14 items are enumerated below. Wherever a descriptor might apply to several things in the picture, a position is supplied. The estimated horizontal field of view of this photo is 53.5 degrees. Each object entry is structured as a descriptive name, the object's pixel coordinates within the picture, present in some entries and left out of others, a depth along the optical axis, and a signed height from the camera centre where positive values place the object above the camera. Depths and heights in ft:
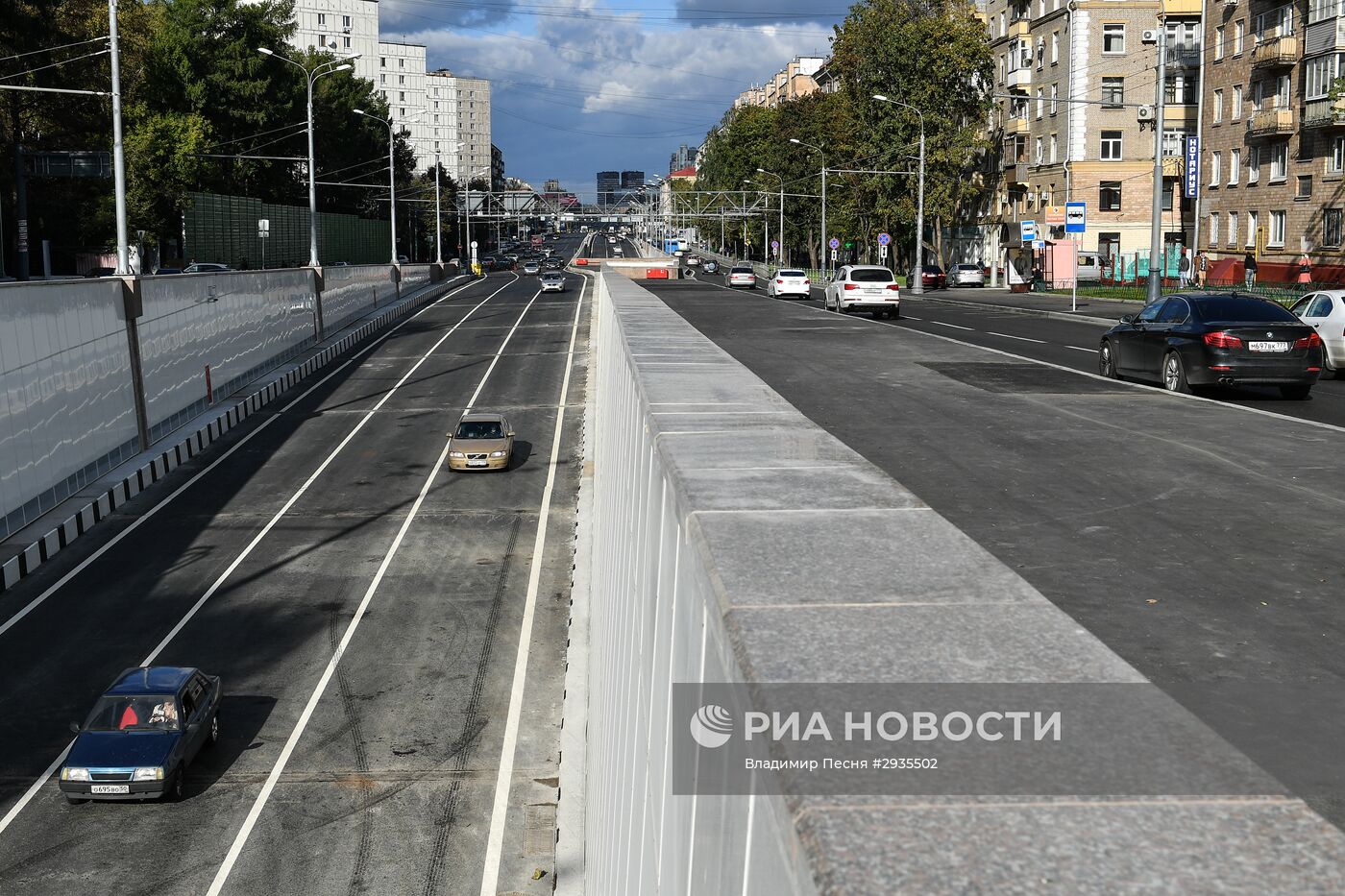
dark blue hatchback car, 57.57 -20.66
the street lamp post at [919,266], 237.31 +0.84
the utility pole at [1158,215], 130.11 +5.61
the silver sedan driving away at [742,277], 251.39 -1.22
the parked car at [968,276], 255.70 -0.93
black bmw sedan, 59.36 -3.37
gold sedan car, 111.86 -14.55
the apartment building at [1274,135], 180.65 +19.49
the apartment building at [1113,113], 229.45 +27.71
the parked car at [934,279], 259.39 -1.69
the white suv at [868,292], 144.15 -2.30
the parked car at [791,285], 207.41 -2.31
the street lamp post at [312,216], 167.02 +6.71
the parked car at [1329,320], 77.82 -2.87
